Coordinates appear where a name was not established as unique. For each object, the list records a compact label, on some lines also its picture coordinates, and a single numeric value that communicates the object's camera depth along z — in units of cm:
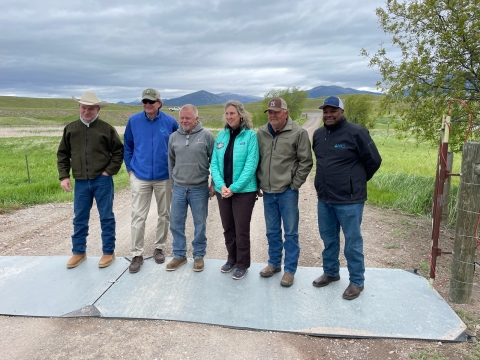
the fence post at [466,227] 383
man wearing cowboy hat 467
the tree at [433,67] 622
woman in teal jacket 417
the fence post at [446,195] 691
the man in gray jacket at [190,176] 447
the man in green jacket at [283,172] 405
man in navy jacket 378
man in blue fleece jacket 471
